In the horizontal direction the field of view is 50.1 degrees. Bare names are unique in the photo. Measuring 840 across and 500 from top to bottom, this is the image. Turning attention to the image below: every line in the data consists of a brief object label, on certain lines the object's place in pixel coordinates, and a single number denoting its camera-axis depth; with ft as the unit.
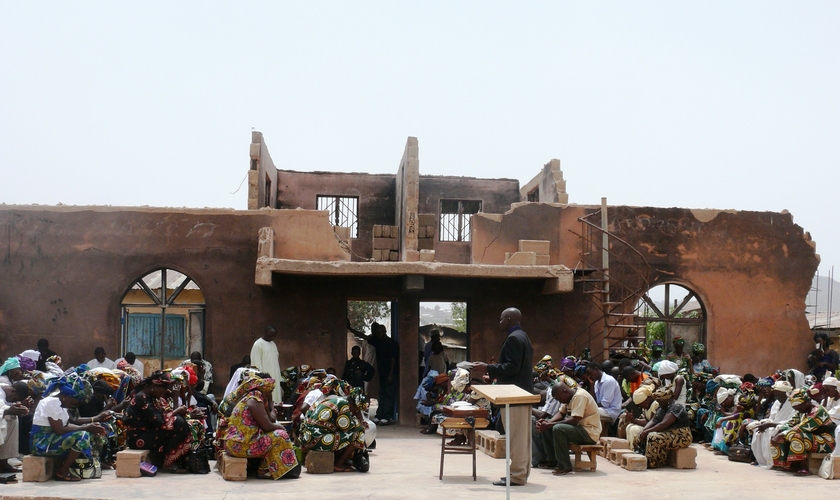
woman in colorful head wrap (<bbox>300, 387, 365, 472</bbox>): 31.86
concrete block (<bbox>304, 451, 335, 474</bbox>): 31.94
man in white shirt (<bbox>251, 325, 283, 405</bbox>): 43.24
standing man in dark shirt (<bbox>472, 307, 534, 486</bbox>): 30.76
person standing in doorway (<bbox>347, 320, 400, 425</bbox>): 52.31
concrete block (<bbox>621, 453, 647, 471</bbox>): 33.09
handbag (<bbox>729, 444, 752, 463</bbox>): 36.86
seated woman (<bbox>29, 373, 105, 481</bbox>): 29.66
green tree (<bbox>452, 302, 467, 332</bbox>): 141.79
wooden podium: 26.86
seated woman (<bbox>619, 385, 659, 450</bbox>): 35.22
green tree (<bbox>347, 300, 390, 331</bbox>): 106.52
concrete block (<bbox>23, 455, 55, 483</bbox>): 29.32
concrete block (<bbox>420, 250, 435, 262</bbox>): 49.85
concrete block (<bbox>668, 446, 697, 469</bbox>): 34.01
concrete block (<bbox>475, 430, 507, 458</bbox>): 35.40
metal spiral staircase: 52.80
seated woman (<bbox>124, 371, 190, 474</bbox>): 31.35
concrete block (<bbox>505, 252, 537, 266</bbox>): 49.49
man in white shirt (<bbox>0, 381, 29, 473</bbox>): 30.17
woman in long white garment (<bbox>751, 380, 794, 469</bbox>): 35.09
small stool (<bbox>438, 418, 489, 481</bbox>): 29.81
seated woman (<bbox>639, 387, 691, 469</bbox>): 33.86
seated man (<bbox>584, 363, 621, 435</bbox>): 38.75
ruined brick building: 51.21
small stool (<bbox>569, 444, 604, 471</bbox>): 32.27
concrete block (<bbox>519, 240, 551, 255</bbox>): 50.80
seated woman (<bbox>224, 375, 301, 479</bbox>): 30.35
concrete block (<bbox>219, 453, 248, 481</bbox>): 30.17
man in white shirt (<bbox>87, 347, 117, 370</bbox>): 46.78
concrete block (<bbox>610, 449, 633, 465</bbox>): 34.44
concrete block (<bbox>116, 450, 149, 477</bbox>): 30.55
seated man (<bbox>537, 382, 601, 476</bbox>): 31.68
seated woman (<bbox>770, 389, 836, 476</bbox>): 32.58
